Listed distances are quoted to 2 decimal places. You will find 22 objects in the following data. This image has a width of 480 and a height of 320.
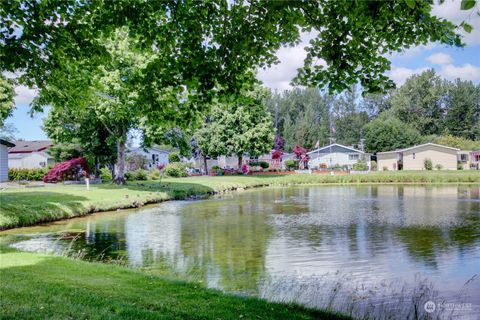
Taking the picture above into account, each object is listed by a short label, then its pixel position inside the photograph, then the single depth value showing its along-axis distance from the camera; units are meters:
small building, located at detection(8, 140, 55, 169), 65.75
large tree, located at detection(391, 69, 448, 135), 104.25
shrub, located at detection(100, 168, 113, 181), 47.09
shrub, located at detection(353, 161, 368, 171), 69.92
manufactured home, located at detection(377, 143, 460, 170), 69.00
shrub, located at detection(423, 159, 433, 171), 69.25
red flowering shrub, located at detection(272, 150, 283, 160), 78.69
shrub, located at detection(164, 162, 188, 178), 58.72
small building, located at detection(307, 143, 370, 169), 81.88
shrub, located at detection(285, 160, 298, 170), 79.12
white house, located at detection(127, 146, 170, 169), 74.01
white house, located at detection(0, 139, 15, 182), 39.84
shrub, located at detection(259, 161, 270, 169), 74.52
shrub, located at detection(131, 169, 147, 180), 48.69
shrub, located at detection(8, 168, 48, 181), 50.09
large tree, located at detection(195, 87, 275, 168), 62.03
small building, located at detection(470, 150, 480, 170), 71.71
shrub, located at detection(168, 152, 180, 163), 75.73
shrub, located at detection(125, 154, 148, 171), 62.97
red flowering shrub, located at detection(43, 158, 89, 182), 41.19
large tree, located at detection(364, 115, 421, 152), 88.44
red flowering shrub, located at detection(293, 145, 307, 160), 78.56
